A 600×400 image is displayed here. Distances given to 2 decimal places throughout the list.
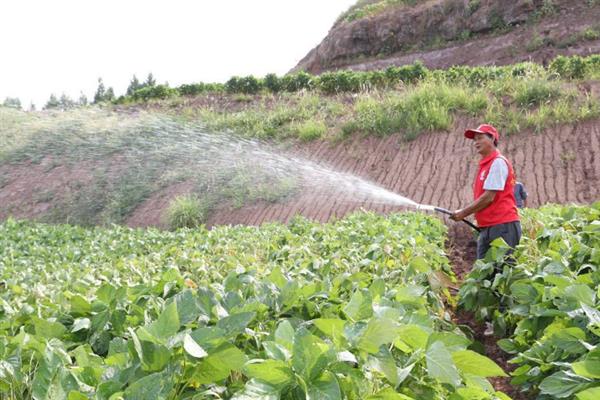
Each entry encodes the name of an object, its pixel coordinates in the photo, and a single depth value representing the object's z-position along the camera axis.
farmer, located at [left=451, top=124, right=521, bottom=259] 4.94
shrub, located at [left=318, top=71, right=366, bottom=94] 17.33
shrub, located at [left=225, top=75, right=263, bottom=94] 19.61
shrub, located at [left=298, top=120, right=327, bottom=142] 13.97
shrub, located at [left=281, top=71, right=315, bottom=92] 18.44
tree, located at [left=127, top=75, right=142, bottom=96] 60.12
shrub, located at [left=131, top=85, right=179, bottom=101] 21.33
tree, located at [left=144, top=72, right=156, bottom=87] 60.61
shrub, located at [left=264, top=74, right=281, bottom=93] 19.20
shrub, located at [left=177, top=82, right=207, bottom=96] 20.78
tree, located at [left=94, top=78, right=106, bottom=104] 65.43
